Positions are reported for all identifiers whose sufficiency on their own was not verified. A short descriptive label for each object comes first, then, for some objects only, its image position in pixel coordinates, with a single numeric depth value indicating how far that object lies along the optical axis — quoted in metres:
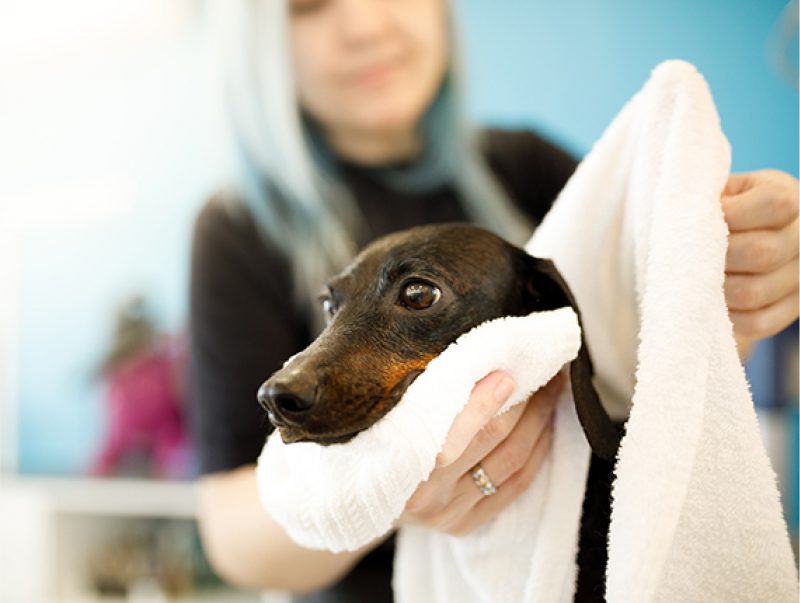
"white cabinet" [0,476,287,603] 2.26
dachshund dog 0.44
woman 0.82
